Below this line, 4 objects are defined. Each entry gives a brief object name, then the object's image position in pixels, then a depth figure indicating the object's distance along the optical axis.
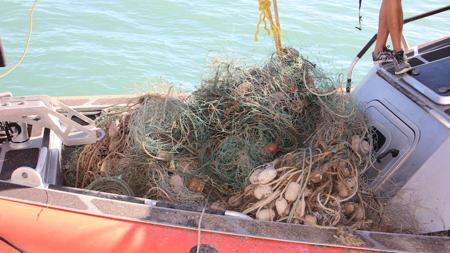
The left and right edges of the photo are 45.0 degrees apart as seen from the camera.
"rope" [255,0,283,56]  3.43
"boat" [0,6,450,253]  2.78
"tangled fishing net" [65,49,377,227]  3.04
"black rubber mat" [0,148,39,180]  3.15
